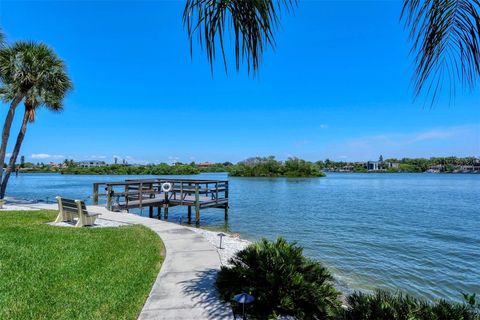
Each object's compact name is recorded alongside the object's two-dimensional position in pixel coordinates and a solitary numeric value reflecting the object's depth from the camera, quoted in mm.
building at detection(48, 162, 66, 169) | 163125
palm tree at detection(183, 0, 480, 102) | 2002
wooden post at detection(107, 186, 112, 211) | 14795
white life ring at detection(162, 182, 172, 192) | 17559
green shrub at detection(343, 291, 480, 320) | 3475
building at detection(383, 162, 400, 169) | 180075
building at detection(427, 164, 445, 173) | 163975
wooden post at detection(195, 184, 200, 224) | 16859
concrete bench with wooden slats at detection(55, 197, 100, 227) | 10297
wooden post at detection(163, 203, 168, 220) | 18334
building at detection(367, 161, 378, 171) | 186312
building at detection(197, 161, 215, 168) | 191725
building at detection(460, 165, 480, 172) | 156625
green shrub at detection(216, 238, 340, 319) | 4277
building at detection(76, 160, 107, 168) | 180750
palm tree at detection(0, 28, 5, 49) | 12238
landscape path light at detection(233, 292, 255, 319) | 3347
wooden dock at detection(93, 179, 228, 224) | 16078
